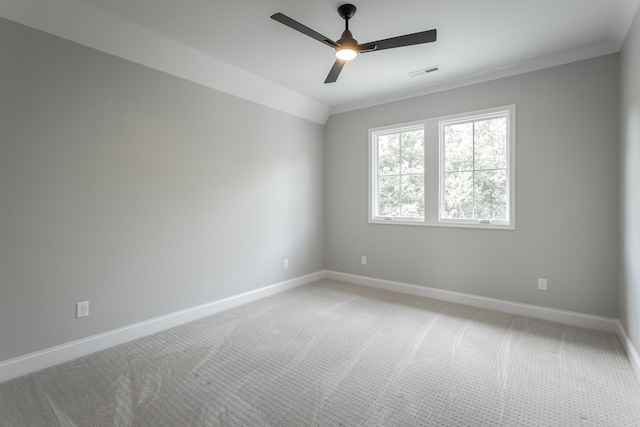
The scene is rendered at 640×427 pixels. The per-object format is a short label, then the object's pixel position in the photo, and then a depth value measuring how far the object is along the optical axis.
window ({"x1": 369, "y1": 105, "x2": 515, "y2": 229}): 3.68
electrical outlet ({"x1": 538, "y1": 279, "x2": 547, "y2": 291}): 3.38
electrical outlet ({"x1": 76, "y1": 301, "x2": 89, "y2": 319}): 2.60
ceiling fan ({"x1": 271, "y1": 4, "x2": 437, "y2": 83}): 2.27
